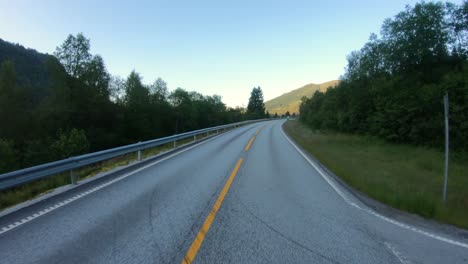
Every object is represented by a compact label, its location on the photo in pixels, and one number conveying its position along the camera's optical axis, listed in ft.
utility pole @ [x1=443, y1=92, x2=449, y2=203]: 17.70
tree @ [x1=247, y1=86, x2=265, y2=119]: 352.38
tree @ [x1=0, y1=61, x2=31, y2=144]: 100.58
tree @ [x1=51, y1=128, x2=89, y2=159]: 86.56
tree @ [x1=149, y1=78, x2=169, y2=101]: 210.18
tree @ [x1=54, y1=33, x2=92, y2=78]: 111.75
